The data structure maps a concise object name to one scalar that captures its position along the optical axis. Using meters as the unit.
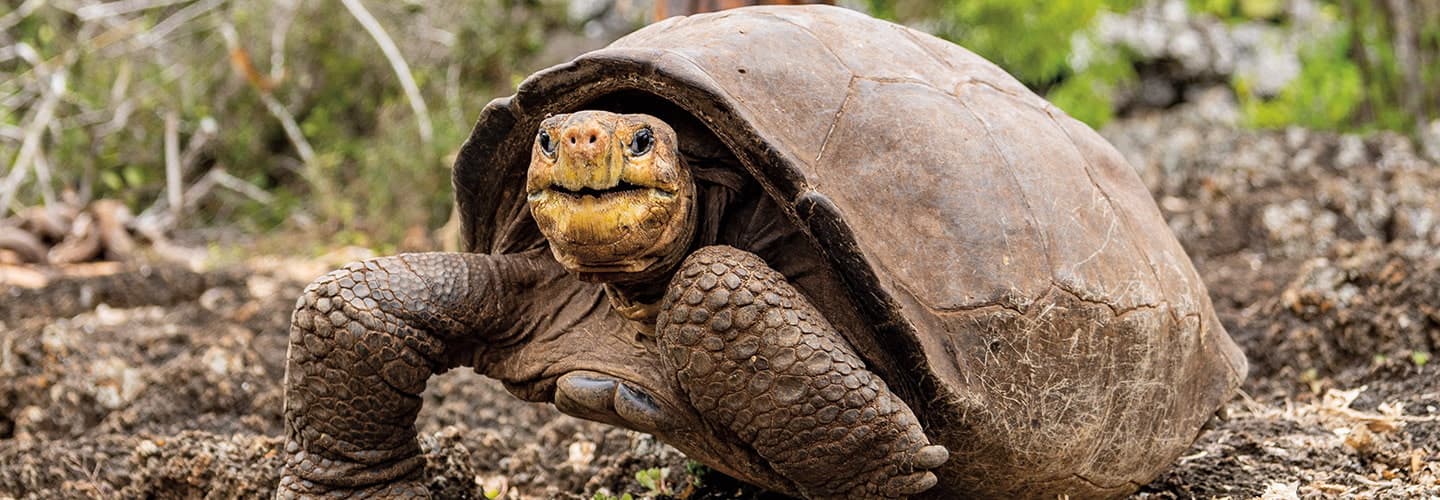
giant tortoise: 2.21
